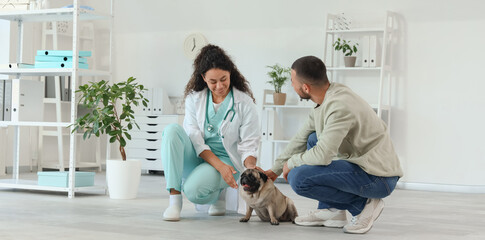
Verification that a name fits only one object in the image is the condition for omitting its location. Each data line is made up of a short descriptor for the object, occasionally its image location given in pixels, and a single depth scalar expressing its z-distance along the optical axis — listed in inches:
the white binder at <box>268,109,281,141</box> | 254.0
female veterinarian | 130.6
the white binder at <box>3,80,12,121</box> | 189.9
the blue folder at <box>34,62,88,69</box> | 179.0
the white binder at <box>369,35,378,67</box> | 237.1
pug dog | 119.7
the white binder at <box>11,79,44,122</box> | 188.2
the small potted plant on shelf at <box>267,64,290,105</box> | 251.8
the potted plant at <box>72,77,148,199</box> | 177.0
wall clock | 279.0
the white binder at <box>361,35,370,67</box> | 239.2
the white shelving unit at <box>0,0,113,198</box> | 176.6
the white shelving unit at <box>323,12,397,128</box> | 233.3
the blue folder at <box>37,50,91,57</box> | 179.5
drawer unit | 267.9
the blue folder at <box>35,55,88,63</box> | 179.9
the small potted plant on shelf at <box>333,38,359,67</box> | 241.8
